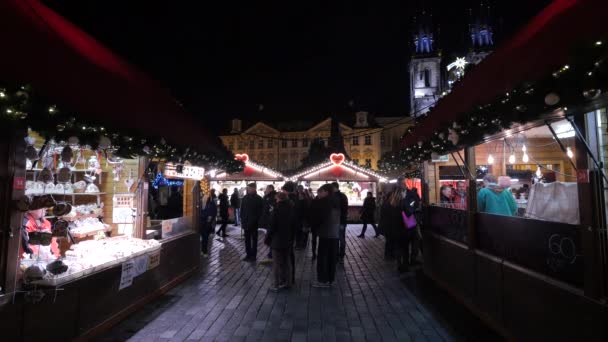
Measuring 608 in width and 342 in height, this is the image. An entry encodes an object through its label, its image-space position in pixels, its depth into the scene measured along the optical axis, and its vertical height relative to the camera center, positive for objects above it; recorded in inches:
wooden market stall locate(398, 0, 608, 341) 119.3 -1.9
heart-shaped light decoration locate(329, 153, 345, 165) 789.9 +73.4
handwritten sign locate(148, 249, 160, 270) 235.8 -44.4
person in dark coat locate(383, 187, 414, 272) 318.0 -29.4
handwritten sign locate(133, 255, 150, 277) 215.8 -43.5
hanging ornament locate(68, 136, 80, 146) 155.9 +23.6
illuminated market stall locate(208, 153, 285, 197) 805.9 +39.9
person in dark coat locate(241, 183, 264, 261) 372.5 -24.1
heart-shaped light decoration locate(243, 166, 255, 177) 807.1 +49.0
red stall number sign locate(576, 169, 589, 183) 129.0 +5.6
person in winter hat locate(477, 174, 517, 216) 221.3 -5.5
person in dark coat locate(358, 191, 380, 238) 561.3 -30.2
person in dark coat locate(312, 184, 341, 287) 269.1 -32.0
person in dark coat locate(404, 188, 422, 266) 316.2 -13.1
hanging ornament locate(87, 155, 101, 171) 268.1 +23.0
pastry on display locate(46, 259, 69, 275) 151.4 -31.2
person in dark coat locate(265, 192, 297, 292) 259.9 -31.4
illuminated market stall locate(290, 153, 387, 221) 785.6 +39.3
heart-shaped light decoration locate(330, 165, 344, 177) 794.8 +49.2
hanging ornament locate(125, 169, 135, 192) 279.0 +8.9
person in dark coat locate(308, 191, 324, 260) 271.9 -16.1
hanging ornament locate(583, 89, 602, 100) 107.6 +29.6
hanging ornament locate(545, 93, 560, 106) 119.7 +30.9
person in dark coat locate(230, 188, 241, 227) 706.8 -22.1
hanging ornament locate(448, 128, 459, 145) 211.6 +33.0
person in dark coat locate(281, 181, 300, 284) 284.0 -3.4
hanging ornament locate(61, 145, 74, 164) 170.2 +18.8
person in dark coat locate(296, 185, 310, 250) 425.1 -50.8
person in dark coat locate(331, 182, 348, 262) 369.4 -33.0
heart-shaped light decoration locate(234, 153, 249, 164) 736.6 +74.9
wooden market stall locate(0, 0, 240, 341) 133.3 +8.3
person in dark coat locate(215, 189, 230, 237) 540.4 -24.6
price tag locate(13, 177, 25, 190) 138.1 +4.4
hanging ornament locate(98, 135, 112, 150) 175.8 +25.3
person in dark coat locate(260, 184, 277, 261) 313.8 -10.0
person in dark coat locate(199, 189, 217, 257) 419.5 -30.8
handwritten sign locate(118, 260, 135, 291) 200.2 -46.3
